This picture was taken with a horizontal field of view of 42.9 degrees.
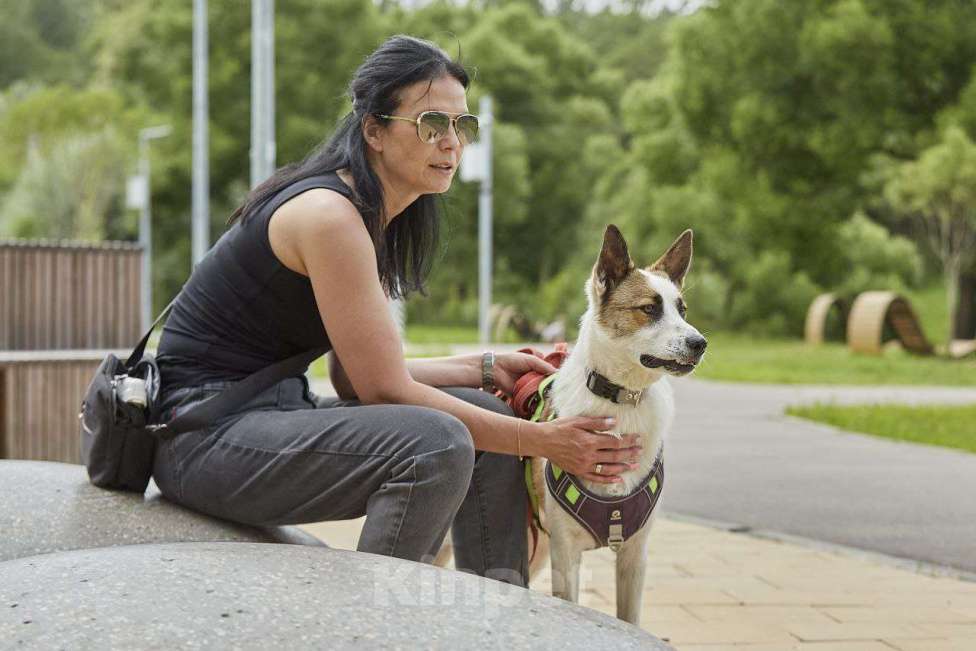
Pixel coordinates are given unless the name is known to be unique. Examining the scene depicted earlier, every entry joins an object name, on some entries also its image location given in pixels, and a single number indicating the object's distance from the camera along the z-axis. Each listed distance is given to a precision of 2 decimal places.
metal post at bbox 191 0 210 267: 22.72
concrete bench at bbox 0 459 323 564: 3.43
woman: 3.19
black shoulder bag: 3.33
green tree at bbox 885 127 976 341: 23.48
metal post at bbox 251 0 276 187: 13.45
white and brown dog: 3.48
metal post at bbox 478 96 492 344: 29.89
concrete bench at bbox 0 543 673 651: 2.42
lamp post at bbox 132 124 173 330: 38.28
